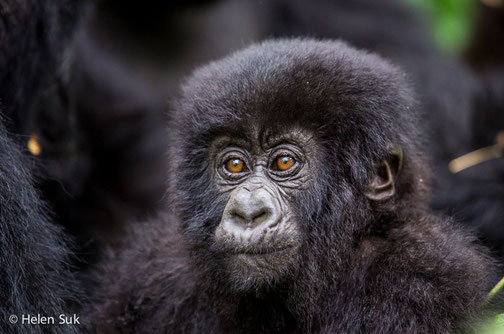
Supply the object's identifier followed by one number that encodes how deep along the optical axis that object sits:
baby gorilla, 5.93
